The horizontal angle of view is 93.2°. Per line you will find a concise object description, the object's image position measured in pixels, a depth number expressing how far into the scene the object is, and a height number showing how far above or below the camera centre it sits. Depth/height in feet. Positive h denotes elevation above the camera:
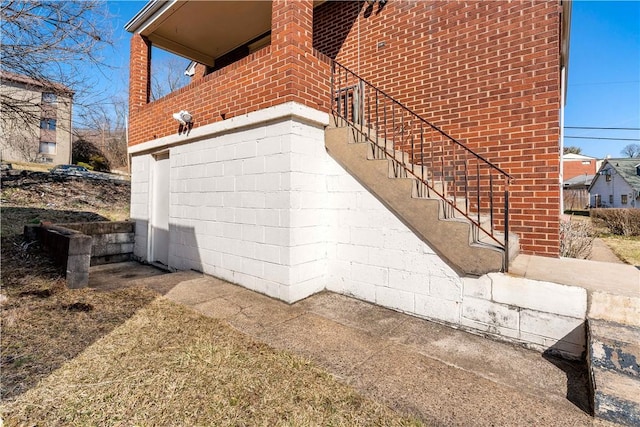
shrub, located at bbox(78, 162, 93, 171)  85.70 +13.70
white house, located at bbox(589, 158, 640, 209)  84.94 +11.43
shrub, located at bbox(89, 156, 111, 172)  91.09 +15.00
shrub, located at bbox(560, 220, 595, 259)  18.01 -1.48
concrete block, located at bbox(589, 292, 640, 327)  8.09 -2.40
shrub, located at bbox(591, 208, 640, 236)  35.07 -0.03
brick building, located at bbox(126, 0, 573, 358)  11.82 +2.74
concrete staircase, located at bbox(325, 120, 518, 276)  10.27 +0.51
